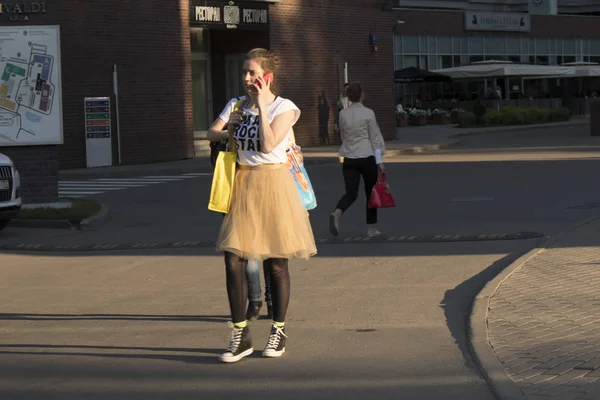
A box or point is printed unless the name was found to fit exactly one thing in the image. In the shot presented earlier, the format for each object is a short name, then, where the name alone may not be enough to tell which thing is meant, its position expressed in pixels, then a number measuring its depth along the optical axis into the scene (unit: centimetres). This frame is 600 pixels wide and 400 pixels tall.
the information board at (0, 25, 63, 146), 1781
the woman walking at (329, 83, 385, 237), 1359
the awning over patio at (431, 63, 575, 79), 5181
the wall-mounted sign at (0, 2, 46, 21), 1850
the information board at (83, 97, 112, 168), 2941
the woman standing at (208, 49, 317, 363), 736
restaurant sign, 3294
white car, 1547
